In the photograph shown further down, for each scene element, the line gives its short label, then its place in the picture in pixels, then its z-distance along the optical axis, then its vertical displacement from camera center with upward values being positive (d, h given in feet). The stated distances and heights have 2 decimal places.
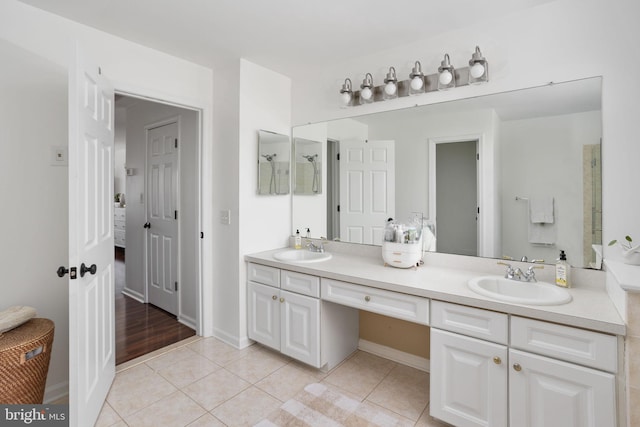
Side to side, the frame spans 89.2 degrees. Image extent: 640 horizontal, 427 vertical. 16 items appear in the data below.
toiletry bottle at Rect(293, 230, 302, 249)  9.69 -0.91
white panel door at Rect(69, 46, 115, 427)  4.92 -0.50
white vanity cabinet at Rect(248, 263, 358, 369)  7.39 -2.62
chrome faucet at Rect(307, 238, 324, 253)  9.21 -1.00
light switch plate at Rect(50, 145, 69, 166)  6.49 +1.14
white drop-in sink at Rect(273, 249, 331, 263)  8.75 -1.19
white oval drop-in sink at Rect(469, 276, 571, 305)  4.86 -1.33
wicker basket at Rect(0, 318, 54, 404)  4.97 -2.40
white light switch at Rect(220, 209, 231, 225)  9.03 -0.15
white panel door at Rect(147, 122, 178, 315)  11.02 -0.16
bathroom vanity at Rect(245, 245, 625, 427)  4.34 -2.02
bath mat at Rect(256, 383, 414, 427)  5.91 -3.83
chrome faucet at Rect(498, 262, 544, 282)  5.94 -1.17
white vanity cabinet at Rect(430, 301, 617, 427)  4.31 -2.37
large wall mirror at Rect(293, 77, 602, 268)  5.91 +0.87
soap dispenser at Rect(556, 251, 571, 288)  5.71 -1.10
